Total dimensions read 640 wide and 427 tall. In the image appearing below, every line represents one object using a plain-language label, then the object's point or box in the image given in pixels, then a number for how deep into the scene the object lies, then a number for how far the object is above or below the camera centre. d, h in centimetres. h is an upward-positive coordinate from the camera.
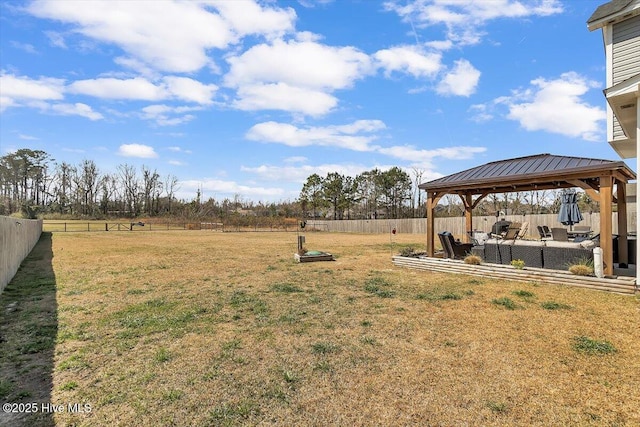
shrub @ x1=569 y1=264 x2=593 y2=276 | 708 -123
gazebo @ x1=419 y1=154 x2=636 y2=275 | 712 +89
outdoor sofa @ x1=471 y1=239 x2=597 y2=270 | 770 -99
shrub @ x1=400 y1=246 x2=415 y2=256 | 1138 -137
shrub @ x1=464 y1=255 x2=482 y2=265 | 899 -128
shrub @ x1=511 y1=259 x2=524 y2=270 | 805 -125
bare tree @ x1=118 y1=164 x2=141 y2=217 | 6000 +517
